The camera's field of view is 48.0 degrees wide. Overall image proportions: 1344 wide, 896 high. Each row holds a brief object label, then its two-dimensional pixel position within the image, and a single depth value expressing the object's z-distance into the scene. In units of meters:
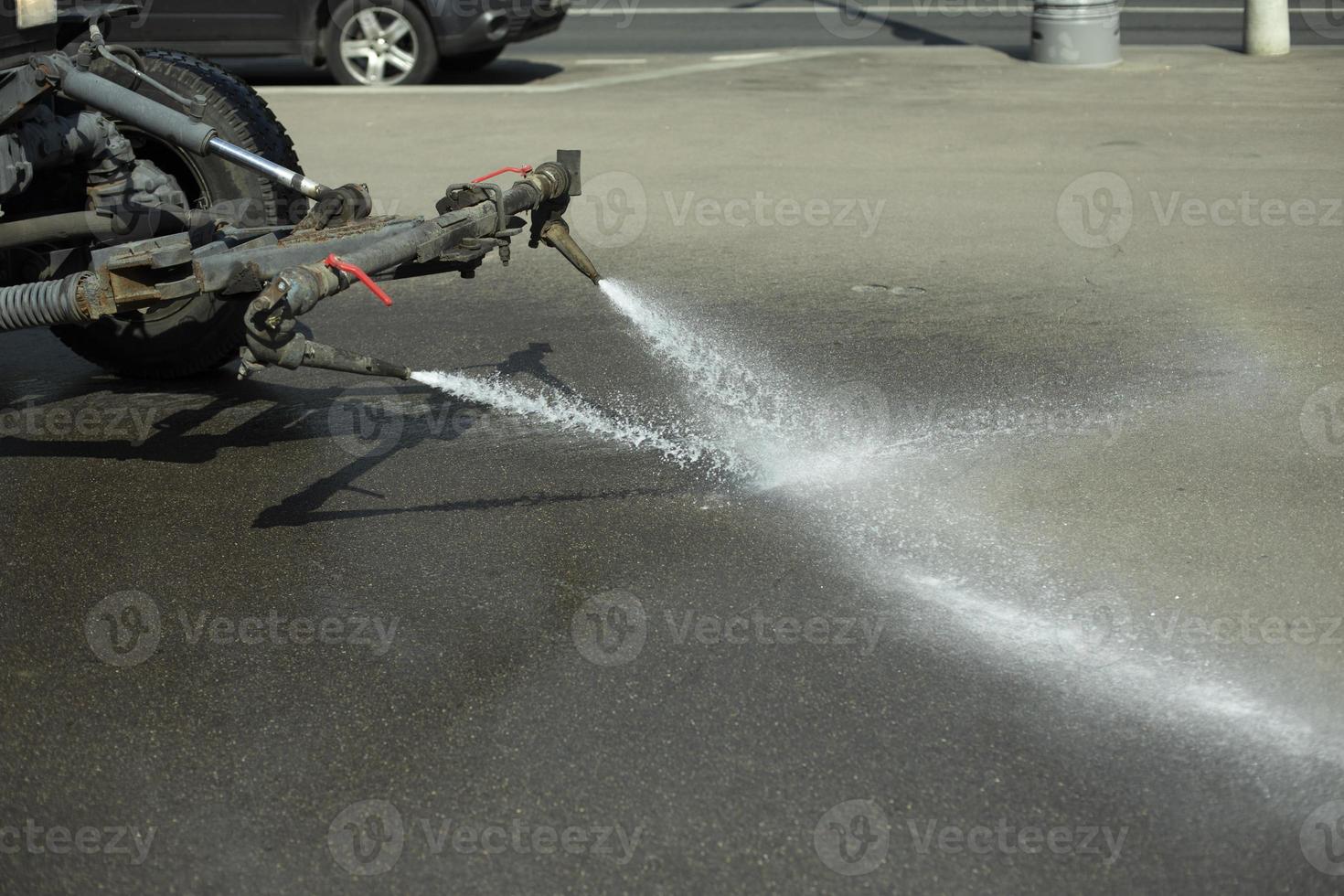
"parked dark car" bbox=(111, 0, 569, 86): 13.67
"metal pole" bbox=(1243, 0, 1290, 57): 14.11
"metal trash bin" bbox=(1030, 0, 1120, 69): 13.85
